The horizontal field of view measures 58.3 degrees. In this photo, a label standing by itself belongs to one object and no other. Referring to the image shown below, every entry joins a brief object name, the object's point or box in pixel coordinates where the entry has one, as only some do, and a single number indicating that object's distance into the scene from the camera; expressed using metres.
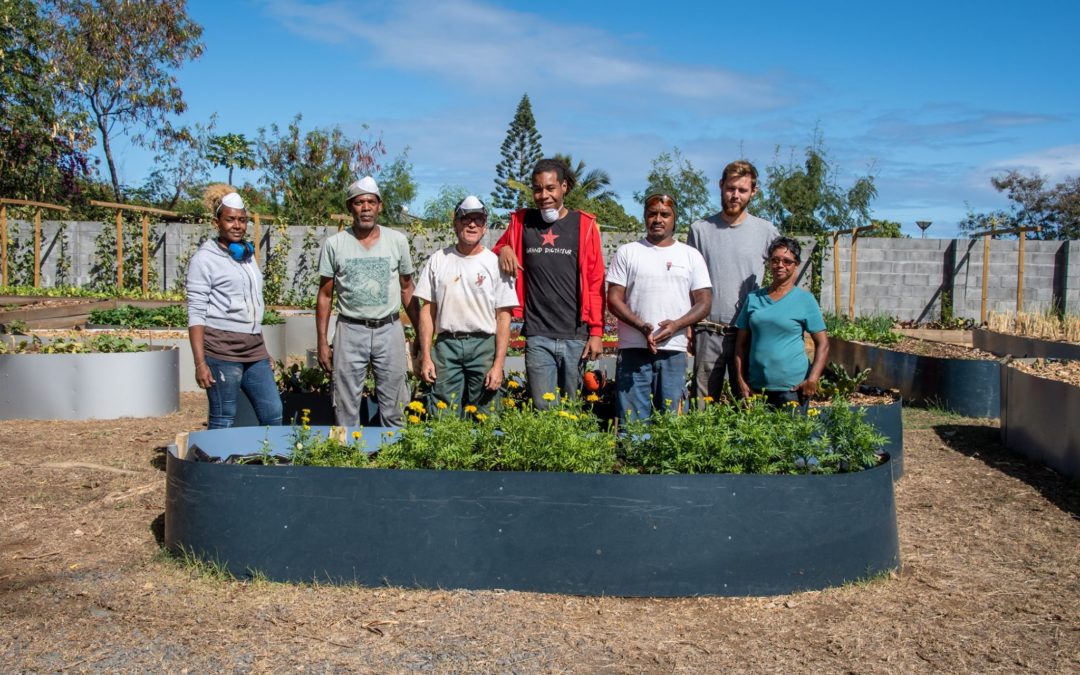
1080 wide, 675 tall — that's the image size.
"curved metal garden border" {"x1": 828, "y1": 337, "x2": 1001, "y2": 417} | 8.29
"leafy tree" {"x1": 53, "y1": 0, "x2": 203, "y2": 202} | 24.00
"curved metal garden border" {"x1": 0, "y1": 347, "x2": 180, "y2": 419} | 7.57
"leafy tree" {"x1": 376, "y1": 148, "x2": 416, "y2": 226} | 27.84
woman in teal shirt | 4.95
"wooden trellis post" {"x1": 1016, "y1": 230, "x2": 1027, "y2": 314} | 16.42
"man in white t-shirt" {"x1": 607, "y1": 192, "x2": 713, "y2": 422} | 4.82
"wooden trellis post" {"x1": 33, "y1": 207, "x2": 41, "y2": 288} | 17.48
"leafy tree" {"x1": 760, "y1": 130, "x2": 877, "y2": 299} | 21.83
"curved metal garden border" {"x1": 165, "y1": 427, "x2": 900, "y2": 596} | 3.60
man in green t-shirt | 5.06
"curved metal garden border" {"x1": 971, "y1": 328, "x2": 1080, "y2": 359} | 10.11
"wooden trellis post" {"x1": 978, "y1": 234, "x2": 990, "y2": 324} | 16.50
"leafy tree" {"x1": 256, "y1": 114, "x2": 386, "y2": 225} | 26.55
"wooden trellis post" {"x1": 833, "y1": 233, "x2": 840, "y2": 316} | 15.60
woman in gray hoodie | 5.00
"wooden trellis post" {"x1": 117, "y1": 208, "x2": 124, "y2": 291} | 17.20
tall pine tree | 38.12
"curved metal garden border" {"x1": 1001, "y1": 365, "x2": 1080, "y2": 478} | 5.96
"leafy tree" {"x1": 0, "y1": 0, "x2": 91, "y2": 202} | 20.61
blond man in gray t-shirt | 5.16
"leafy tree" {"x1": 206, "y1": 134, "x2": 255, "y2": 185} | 26.17
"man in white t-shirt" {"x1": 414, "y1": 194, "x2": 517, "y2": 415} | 4.93
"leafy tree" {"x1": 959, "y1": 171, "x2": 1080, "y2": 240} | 34.97
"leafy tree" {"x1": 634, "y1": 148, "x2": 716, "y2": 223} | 22.06
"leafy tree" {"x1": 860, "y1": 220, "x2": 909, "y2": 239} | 18.49
